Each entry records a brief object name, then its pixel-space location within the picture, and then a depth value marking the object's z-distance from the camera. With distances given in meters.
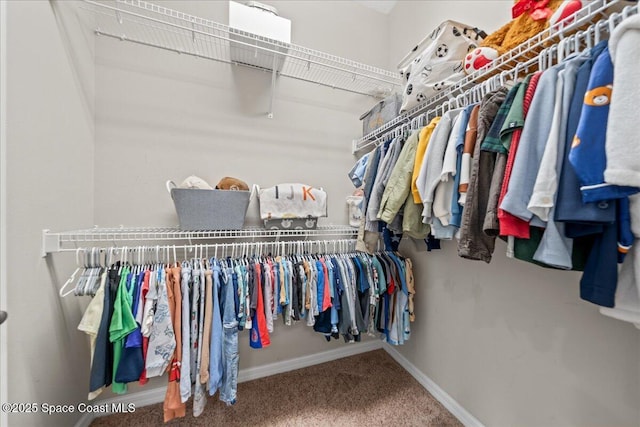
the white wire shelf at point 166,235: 1.02
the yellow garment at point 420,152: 1.04
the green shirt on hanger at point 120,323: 1.02
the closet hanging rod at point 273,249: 1.35
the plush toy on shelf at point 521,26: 0.74
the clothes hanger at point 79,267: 1.05
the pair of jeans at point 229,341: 1.20
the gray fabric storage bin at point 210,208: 1.24
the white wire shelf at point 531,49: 0.66
